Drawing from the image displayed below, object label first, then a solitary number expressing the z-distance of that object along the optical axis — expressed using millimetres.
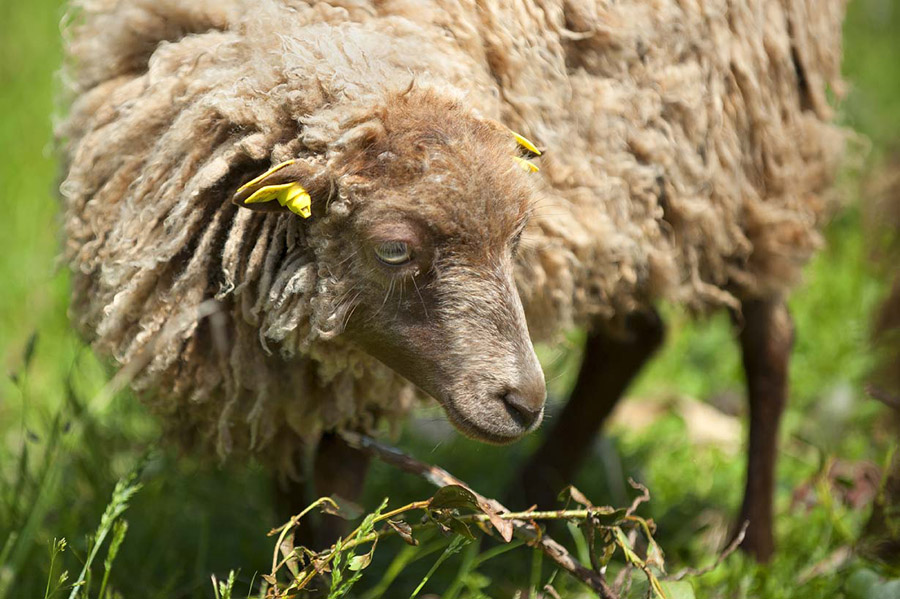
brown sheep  5831
